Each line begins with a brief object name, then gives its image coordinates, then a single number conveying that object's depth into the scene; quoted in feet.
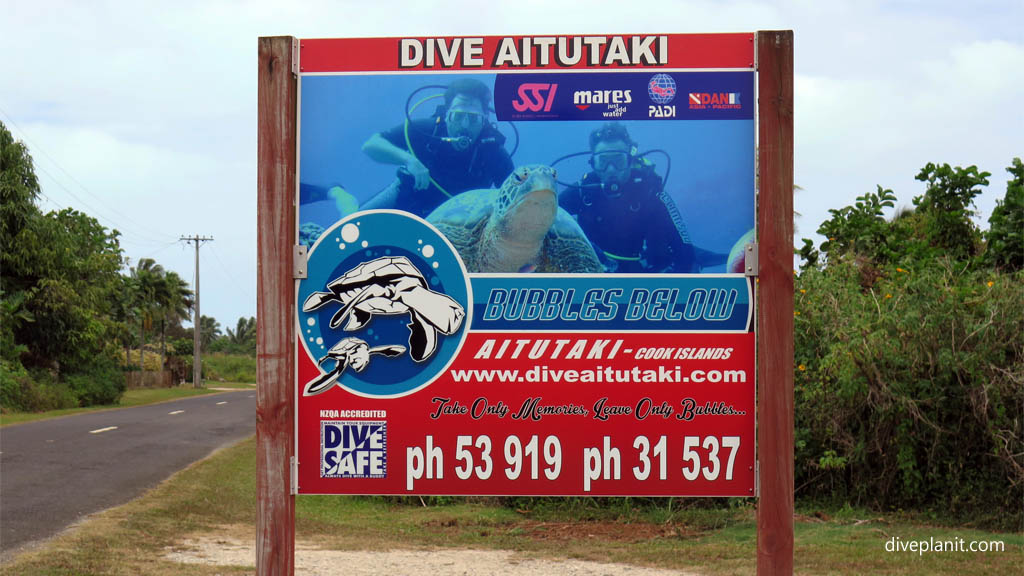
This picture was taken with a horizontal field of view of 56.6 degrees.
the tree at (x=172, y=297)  231.71
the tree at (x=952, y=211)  45.47
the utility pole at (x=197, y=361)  207.72
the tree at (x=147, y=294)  219.20
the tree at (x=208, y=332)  375.96
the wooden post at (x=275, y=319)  13.52
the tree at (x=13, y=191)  113.19
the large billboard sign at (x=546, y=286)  13.66
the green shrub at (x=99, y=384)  118.32
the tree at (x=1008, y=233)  41.14
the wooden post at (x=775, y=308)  13.32
